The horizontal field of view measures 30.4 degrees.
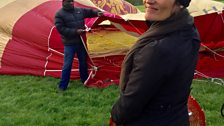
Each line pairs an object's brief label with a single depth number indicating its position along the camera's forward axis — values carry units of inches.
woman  71.1
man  253.9
